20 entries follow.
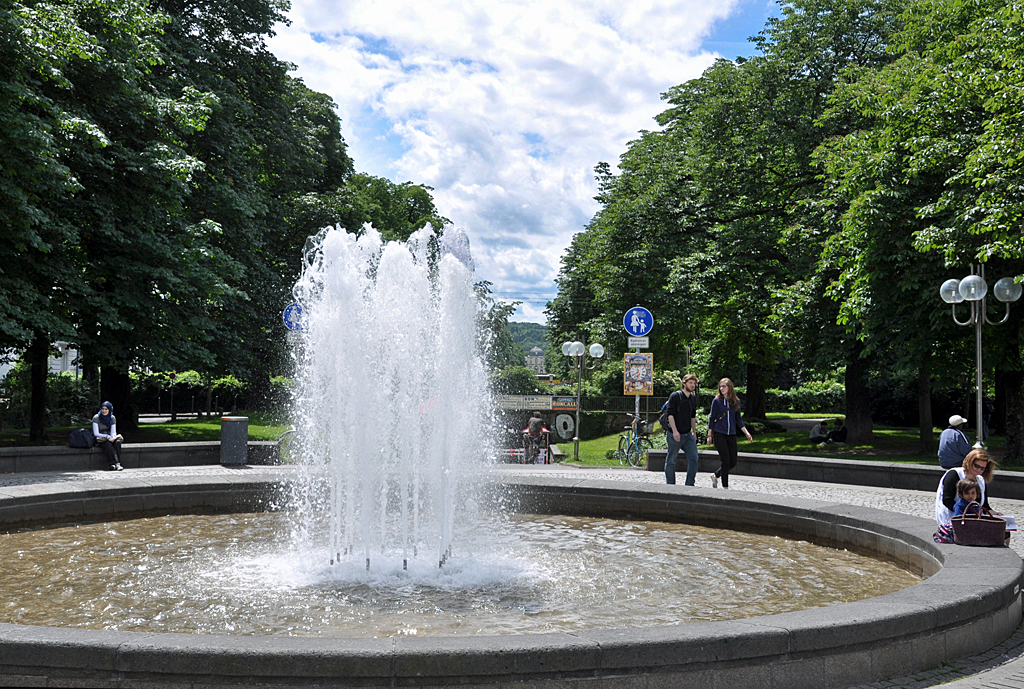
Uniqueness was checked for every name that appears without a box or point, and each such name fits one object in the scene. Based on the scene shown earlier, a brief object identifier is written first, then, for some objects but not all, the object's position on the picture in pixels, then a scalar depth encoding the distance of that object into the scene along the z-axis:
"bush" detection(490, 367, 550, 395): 46.41
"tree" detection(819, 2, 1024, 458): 16.55
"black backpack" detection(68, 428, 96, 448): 16.52
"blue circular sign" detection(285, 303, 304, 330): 14.27
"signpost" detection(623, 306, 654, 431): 18.61
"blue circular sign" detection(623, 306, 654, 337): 18.66
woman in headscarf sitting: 16.41
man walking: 13.07
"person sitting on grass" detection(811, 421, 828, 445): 27.61
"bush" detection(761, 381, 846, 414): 56.22
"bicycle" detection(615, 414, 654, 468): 21.27
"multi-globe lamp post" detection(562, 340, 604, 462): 23.28
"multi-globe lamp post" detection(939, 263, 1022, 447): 14.07
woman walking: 13.21
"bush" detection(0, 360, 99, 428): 30.28
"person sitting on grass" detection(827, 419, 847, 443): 27.62
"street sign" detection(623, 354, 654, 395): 18.61
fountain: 4.44
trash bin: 17.80
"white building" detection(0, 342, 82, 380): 57.91
